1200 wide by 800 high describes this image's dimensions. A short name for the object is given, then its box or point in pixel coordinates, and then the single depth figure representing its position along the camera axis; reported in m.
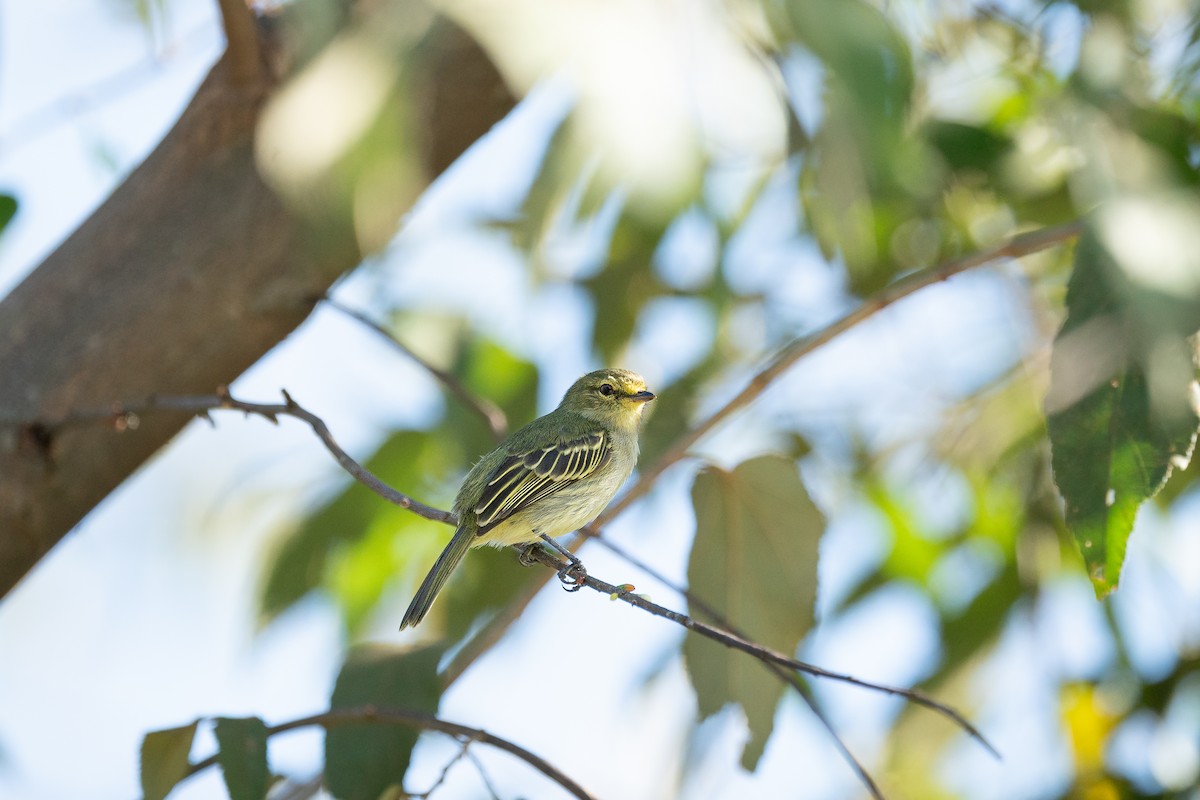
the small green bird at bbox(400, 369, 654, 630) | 4.50
